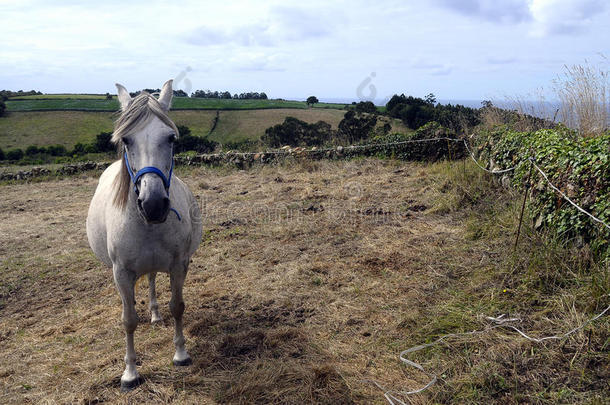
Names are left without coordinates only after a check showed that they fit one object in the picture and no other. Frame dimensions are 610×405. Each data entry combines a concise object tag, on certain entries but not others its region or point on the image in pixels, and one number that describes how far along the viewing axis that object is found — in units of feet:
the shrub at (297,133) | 49.29
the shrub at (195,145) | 48.23
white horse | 8.04
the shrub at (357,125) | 44.70
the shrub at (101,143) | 72.02
